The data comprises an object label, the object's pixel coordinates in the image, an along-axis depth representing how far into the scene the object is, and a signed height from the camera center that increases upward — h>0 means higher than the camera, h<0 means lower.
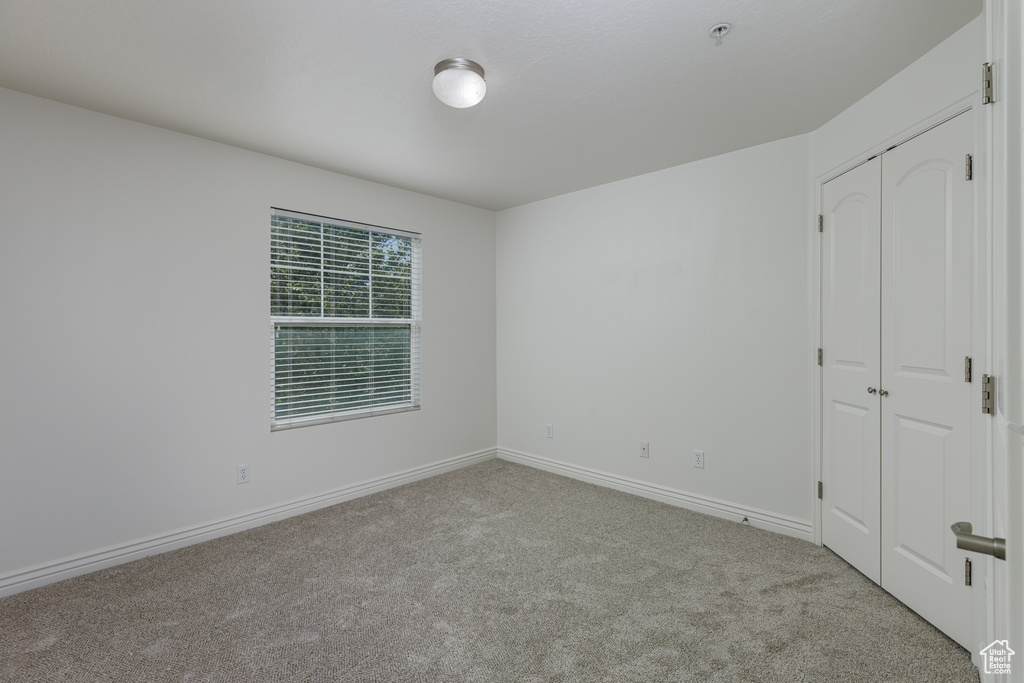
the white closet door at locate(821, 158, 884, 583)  2.39 -0.13
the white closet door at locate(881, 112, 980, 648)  1.92 -0.13
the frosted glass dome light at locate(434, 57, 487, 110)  2.05 +1.16
